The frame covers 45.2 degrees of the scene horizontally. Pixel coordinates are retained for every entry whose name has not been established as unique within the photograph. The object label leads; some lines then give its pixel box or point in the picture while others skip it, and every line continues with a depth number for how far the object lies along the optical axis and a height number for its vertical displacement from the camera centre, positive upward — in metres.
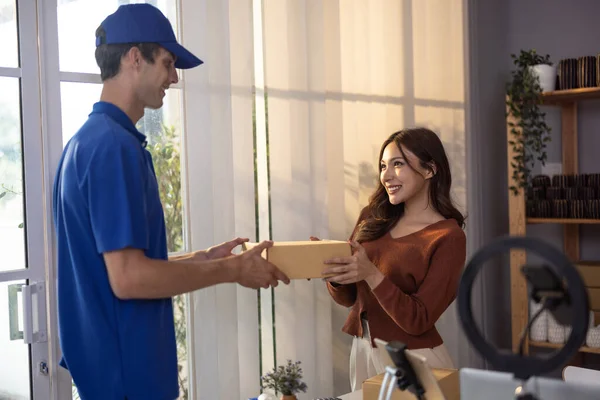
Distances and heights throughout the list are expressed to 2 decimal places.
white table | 2.15 -0.64
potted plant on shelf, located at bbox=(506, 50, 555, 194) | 3.96 +0.36
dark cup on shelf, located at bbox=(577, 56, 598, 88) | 3.86 +0.57
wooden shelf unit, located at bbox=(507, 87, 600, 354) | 3.94 -0.24
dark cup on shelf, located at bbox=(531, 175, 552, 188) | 4.05 -0.01
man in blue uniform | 1.61 -0.13
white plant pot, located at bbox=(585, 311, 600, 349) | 3.74 -0.83
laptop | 1.21 -0.37
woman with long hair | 2.36 -0.25
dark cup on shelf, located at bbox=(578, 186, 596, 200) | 3.88 -0.08
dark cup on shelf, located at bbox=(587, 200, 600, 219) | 3.85 -0.17
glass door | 2.26 -0.07
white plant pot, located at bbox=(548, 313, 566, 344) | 3.90 -0.84
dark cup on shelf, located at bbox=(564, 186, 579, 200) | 3.93 -0.08
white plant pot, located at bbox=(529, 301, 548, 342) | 4.00 -0.85
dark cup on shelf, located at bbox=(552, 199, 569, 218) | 3.96 -0.17
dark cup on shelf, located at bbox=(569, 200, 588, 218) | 3.90 -0.17
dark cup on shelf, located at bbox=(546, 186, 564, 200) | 3.99 -0.08
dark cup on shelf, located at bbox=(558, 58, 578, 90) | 3.93 +0.58
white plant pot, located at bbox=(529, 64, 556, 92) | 3.98 +0.58
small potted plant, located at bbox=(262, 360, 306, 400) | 2.36 -0.65
